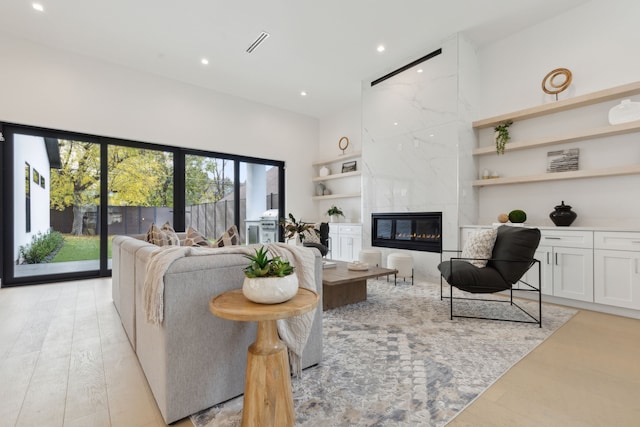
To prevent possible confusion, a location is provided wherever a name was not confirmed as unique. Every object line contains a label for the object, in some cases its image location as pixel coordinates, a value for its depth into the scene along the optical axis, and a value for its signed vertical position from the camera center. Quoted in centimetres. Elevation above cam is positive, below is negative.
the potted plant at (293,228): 339 -19
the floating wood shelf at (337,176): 596 +78
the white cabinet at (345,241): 553 -56
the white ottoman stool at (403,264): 413 -74
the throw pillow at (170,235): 248 -20
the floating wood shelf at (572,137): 298 +83
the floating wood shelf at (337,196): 613 +35
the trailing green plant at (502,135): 388 +100
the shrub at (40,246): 411 -47
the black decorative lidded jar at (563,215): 330 -5
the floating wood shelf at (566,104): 303 +122
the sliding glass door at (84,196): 401 +27
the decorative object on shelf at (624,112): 299 +101
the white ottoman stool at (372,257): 447 -69
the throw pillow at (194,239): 240 -22
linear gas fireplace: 436 -30
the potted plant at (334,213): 629 -2
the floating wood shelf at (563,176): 300 +40
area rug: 140 -97
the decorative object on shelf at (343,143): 642 +152
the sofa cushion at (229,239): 214 -19
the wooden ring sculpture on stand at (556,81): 348 +157
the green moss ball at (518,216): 360 -6
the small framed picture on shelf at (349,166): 623 +97
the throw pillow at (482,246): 286 -34
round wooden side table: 117 -65
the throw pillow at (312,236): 441 -37
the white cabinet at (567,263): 298 -55
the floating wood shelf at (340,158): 601 +116
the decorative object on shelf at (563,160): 346 +61
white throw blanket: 130 -33
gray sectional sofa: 131 -62
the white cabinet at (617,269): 272 -56
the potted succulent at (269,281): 121 -29
